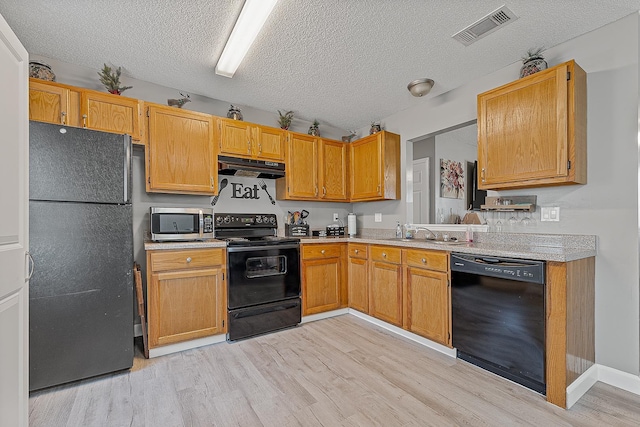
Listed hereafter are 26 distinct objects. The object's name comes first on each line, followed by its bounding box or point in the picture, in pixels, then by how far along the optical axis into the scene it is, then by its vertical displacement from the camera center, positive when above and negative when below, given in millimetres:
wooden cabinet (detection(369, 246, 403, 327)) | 2898 -754
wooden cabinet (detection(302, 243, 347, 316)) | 3271 -758
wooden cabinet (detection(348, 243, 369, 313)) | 3322 -753
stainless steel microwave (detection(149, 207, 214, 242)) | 2637 -96
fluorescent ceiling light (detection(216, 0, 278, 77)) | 1871 +1307
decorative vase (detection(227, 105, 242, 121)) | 3256 +1103
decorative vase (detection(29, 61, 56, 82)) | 2303 +1136
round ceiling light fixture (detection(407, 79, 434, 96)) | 2859 +1239
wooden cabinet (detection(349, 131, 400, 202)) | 3604 +575
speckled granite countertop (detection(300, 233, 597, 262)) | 1870 -274
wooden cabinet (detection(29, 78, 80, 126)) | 2252 +883
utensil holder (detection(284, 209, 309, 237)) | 3773 -159
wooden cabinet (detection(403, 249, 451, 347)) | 2449 -730
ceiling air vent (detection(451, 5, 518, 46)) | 1994 +1342
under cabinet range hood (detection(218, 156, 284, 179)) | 3076 +497
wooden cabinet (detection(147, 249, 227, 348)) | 2455 -715
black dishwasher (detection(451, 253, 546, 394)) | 1901 -741
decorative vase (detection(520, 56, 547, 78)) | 2301 +1162
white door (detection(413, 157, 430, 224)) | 4418 +343
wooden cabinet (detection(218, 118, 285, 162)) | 3127 +812
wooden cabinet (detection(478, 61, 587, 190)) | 2062 +621
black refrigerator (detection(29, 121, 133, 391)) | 1919 -278
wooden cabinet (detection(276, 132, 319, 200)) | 3557 +528
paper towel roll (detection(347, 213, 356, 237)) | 4039 -161
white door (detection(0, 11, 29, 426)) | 1129 -60
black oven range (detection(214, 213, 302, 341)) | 2795 -692
